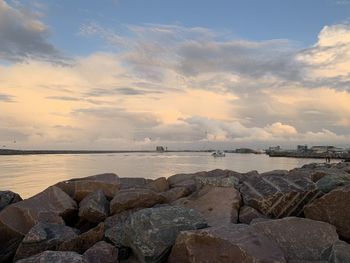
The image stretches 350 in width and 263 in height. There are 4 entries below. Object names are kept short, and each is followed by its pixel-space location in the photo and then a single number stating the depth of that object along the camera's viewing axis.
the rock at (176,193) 9.55
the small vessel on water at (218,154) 135.62
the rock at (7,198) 10.28
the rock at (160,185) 10.74
